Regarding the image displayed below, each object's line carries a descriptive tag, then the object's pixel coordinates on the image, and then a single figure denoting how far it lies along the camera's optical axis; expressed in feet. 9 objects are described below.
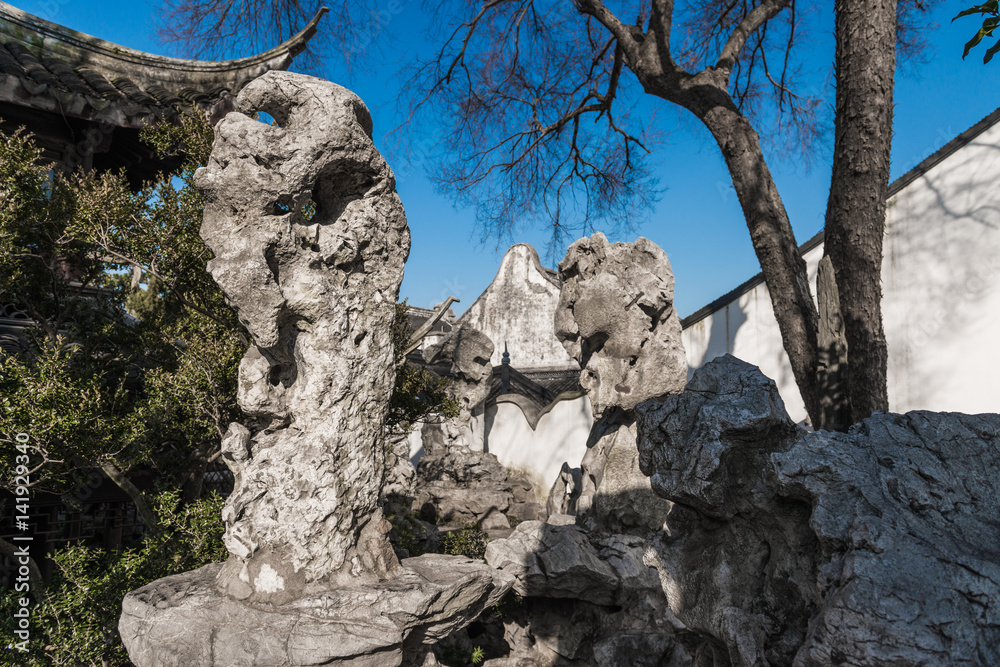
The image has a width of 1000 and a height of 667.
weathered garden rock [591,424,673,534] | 17.48
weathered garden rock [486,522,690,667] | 14.21
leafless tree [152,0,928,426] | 12.44
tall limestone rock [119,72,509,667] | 8.95
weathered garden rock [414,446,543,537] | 30.12
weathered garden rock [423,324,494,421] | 39.17
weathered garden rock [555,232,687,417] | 19.44
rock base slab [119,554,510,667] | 8.57
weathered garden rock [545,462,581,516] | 24.14
